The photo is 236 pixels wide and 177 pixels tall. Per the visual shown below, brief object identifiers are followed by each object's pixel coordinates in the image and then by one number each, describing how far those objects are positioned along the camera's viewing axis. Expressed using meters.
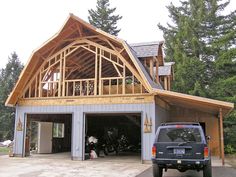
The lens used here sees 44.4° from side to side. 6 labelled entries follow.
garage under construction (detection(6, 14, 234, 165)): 14.09
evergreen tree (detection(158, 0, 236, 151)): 23.80
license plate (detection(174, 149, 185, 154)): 8.25
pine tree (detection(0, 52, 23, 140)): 36.47
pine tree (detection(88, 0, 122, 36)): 38.50
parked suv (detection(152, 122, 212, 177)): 8.12
